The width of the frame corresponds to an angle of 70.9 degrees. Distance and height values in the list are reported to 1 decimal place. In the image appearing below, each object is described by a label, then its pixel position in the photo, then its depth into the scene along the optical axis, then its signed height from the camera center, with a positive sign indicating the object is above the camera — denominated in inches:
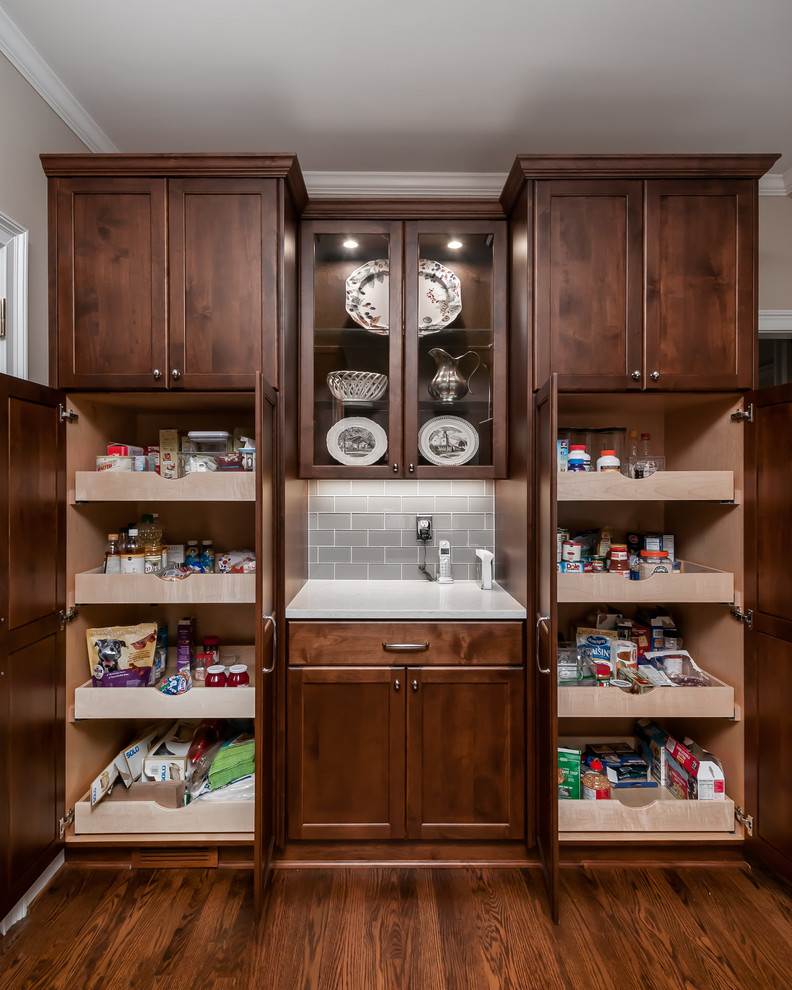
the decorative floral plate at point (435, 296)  92.5 +33.2
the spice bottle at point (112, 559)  81.9 -9.3
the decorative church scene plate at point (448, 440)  93.4 +9.2
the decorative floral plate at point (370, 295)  92.4 +33.4
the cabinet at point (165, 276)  77.4 +30.6
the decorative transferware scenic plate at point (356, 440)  92.4 +9.1
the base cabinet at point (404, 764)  79.2 -38.4
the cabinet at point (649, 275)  78.7 +31.0
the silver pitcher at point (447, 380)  92.9 +19.3
